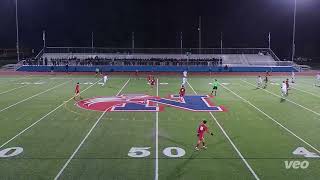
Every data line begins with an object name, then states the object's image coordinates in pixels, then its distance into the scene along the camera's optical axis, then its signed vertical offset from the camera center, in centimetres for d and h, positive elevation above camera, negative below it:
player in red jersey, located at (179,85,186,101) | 2845 -251
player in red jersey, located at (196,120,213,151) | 1528 -270
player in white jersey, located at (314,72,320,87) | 3906 -258
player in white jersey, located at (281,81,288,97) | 2973 -247
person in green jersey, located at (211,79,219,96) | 3081 -239
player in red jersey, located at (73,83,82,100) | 2773 -250
